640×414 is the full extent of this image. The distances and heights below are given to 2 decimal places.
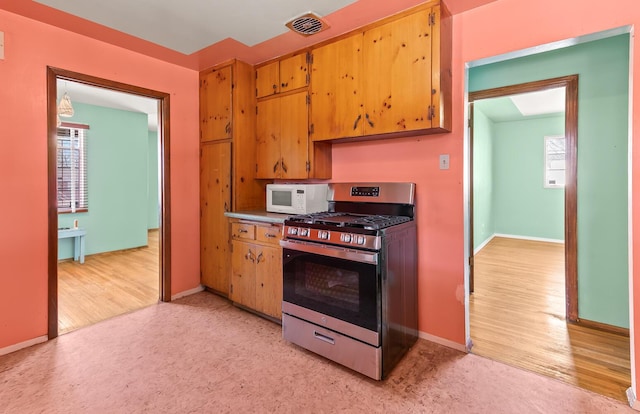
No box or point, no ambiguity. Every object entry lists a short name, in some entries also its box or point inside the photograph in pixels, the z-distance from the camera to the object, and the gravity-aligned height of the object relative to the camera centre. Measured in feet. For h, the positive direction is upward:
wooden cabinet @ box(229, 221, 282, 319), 8.59 -1.91
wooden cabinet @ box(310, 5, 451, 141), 6.72 +3.06
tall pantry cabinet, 10.29 +1.58
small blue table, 15.42 -1.94
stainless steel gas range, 6.18 -1.80
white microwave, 8.86 +0.17
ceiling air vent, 7.39 +4.59
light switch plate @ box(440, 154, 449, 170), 7.47 +1.04
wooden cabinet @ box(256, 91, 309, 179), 9.24 +2.16
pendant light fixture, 12.00 +3.91
